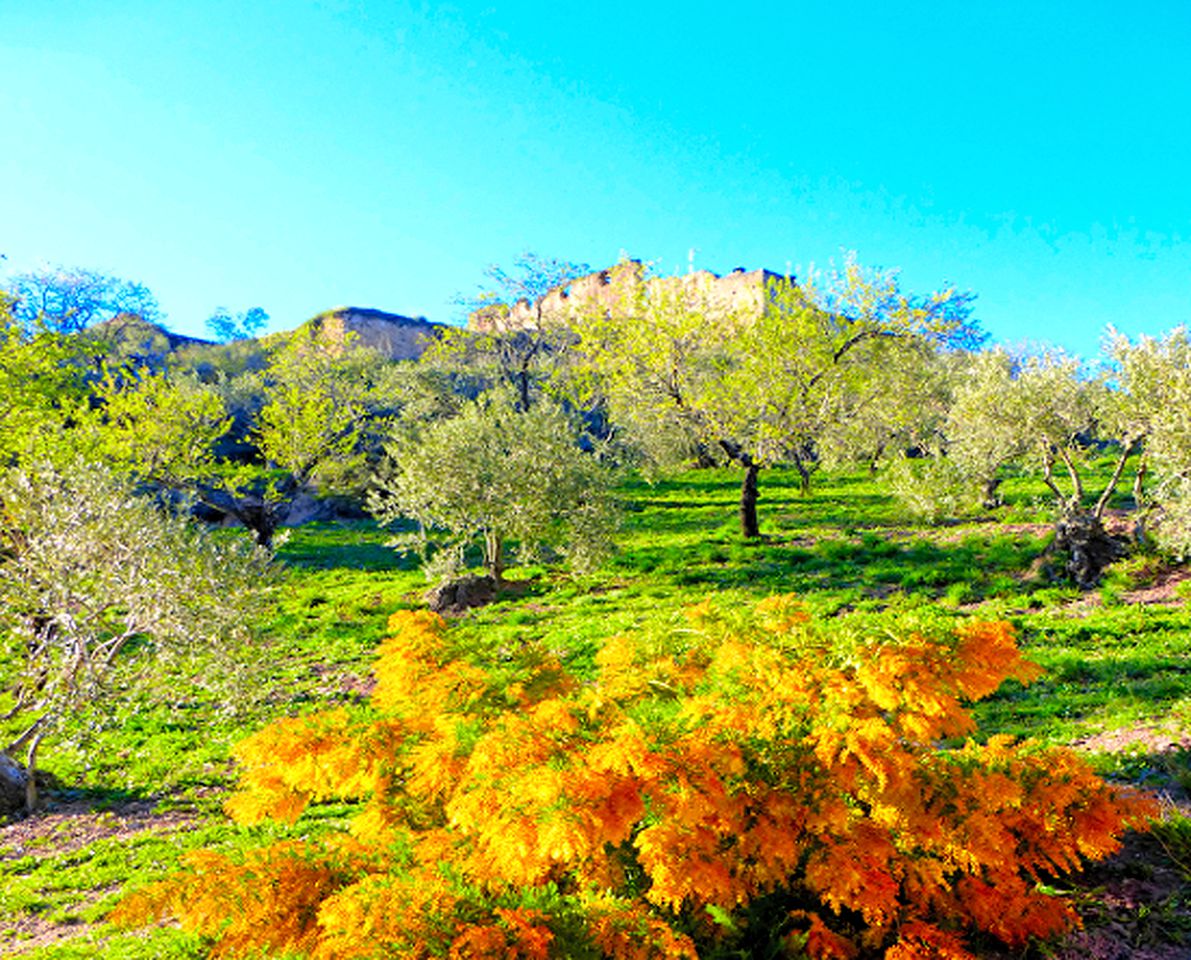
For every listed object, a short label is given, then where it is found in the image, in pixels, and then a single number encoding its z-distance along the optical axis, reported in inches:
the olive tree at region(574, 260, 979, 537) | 1192.8
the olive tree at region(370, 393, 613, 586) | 1016.2
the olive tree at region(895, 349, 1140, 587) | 852.0
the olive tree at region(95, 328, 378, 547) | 1311.5
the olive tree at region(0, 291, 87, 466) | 1026.1
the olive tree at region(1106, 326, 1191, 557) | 769.6
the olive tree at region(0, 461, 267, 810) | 546.9
